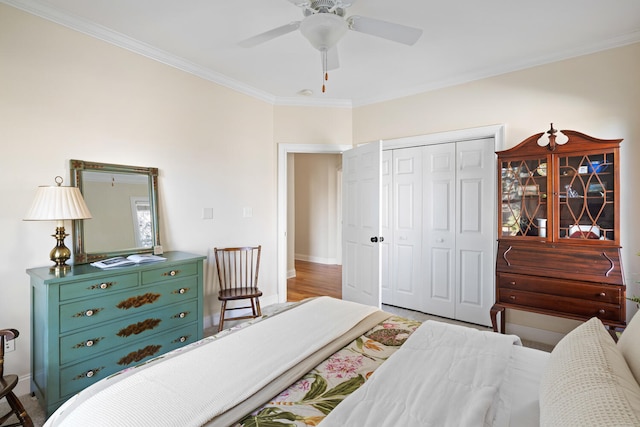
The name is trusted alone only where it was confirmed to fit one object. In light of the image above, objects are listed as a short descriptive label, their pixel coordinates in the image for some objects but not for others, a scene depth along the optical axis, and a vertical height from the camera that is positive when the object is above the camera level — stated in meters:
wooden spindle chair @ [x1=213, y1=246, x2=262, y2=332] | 3.08 -0.66
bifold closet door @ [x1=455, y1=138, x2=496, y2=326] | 3.19 -0.17
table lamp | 1.93 +0.03
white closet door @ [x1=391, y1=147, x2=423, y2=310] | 3.67 -0.16
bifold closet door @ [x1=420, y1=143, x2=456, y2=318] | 3.44 -0.18
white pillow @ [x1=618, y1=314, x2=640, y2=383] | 0.94 -0.43
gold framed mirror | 2.34 +0.03
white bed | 0.89 -0.58
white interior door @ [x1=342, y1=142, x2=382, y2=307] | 3.41 -0.12
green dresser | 1.86 -0.70
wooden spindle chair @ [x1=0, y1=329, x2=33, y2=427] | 1.56 -0.85
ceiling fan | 1.71 +1.08
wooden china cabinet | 2.32 -0.13
